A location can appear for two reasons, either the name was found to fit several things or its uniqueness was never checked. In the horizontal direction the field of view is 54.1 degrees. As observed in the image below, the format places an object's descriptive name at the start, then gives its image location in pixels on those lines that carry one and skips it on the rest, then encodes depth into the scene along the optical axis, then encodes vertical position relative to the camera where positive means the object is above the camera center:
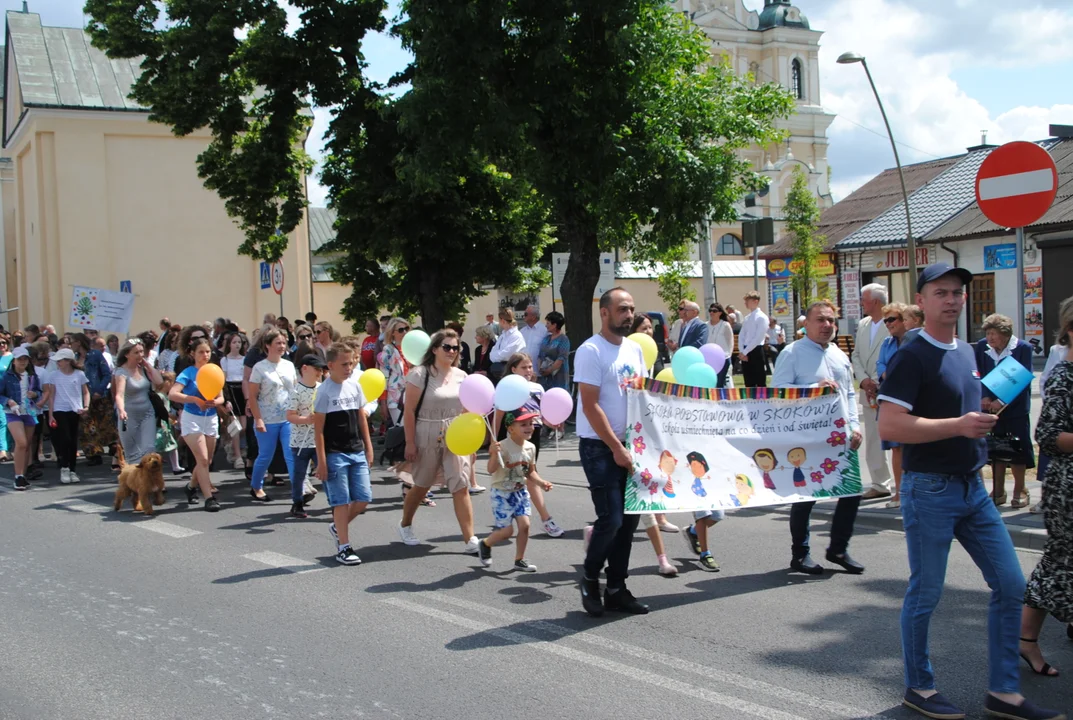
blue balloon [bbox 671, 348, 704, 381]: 8.52 -0.08
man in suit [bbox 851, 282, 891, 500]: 10.41 -0.33
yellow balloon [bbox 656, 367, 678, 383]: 8.74 -0.20
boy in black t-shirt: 8.43 -0.71
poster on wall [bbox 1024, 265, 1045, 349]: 31.14 +0.99
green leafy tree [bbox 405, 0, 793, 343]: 16.09 +3.98
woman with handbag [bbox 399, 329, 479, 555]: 8.66 -0.43
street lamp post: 27.28 +6.56
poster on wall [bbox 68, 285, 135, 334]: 19.59 +1.16
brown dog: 10.82 -1.19
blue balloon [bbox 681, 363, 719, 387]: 8.26 -0.21
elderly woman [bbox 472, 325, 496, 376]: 15.81 +0.04
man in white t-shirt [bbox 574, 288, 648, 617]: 6.30 -0.48
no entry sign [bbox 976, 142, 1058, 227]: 8.16 +1.22
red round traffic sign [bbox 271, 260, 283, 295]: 19.31 +1.62
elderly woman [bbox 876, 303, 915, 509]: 9.56 +0.11
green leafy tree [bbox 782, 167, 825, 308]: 41.66 +4.38
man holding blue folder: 4.62 -0.69
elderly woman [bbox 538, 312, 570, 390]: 14.69 +0.02
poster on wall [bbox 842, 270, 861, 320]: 41.09 +1.99
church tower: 80.75 +23.21
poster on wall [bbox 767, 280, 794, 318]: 45.59 +2.32
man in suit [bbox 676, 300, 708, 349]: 13.38 +0.21
